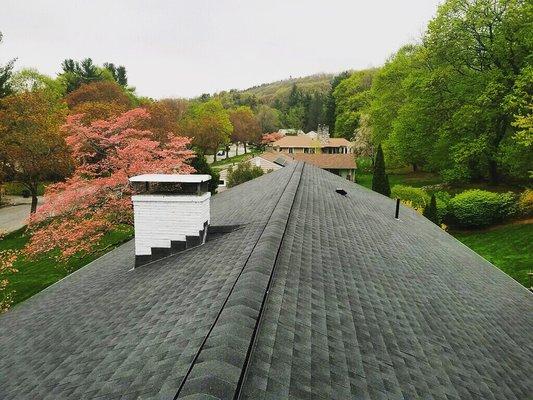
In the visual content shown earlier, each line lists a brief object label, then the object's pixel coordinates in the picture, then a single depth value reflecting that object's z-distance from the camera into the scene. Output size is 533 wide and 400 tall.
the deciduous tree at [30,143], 25.92
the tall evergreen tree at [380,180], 31.67
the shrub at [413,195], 26.71
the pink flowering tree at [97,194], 17.00
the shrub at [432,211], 22.71
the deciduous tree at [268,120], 103.00
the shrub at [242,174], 34.53
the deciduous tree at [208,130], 60.50
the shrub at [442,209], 25.70
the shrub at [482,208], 24.53
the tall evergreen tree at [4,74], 35.28
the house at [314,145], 73.62
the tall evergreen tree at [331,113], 90.16
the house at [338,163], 49.35
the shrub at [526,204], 24.28
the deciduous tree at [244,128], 84.44
